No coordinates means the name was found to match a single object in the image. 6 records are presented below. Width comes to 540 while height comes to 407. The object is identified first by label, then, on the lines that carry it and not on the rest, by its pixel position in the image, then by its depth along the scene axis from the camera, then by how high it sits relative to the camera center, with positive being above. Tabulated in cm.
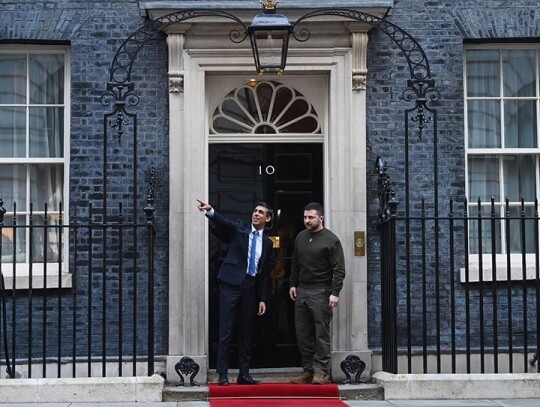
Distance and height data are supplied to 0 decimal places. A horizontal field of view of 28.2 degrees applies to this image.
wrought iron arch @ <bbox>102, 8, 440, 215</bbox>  1049 +166
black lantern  977 +175
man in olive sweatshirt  1015 -60
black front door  1125 +31
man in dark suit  1017 -50
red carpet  997 -153
